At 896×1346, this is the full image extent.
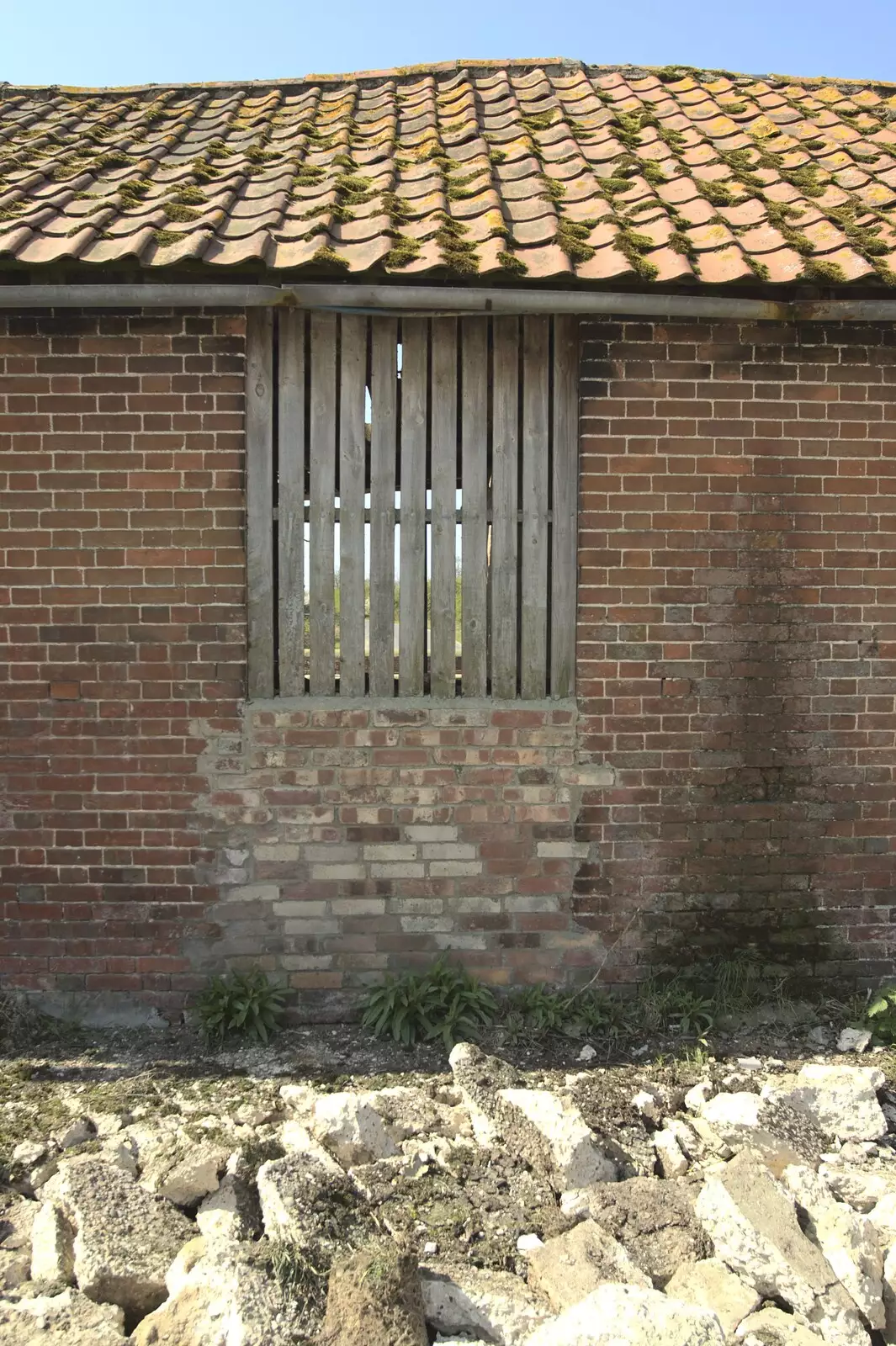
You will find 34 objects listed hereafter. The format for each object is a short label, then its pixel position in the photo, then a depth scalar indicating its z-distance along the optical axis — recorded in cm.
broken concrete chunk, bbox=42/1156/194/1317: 261
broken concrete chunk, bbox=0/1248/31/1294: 271
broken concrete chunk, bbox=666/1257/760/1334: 255
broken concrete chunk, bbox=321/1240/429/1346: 233
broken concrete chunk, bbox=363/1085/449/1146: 352
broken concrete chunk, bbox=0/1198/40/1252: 290
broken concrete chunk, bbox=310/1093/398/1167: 329
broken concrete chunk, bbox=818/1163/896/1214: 312
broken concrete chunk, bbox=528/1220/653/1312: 259
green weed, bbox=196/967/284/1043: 430
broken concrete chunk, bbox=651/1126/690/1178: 330
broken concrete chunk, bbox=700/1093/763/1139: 337
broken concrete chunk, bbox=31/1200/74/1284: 271
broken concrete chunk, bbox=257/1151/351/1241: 272
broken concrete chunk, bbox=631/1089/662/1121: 368
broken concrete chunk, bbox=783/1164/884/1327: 259
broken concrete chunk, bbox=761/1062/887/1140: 357
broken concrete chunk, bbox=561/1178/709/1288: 277
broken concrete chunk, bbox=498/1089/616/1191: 313
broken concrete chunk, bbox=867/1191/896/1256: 288
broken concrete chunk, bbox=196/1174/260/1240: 279
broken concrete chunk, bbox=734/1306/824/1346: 246
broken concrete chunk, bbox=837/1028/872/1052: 428
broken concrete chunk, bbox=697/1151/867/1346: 253
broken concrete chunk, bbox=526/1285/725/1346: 225
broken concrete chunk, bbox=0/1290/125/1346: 246
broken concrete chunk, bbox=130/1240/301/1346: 233
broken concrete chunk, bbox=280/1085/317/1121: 370
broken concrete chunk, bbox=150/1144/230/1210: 299
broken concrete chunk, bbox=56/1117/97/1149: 342
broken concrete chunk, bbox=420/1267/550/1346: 249
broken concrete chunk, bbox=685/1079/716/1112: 371
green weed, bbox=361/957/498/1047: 432
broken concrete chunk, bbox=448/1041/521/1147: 346
